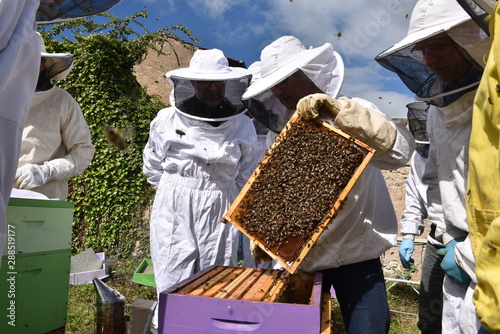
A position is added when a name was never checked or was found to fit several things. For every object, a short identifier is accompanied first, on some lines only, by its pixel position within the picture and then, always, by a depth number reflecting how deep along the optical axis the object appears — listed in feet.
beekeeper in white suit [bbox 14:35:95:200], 11.21
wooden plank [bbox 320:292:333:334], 5.88
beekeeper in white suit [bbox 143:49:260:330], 12.96
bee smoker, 6.82
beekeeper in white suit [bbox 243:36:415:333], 6.83
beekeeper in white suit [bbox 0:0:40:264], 4.52
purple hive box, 5.50
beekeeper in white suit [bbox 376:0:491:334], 6.18
